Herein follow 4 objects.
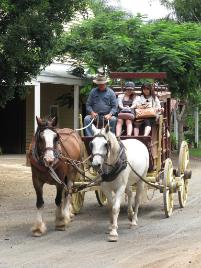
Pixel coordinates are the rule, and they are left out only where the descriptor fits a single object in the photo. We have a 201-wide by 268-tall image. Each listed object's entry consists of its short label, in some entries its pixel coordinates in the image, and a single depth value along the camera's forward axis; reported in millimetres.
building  26703
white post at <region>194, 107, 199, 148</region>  36375
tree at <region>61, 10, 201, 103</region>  21156
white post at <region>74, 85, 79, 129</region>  23475
